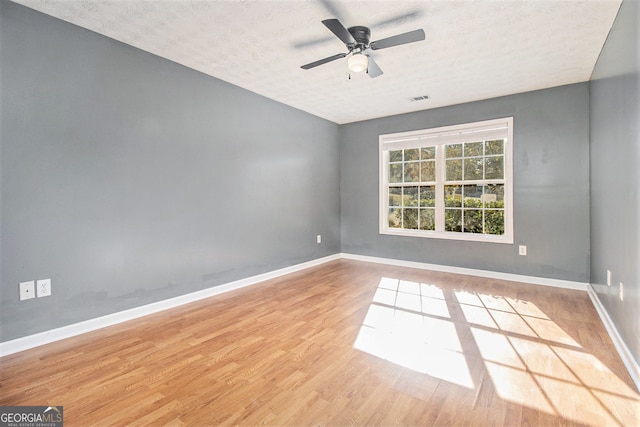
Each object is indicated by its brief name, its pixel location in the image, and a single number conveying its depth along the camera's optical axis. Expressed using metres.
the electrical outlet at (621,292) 2.20
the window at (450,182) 4.26
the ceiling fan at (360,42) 2.16
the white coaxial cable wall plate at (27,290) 2.23
